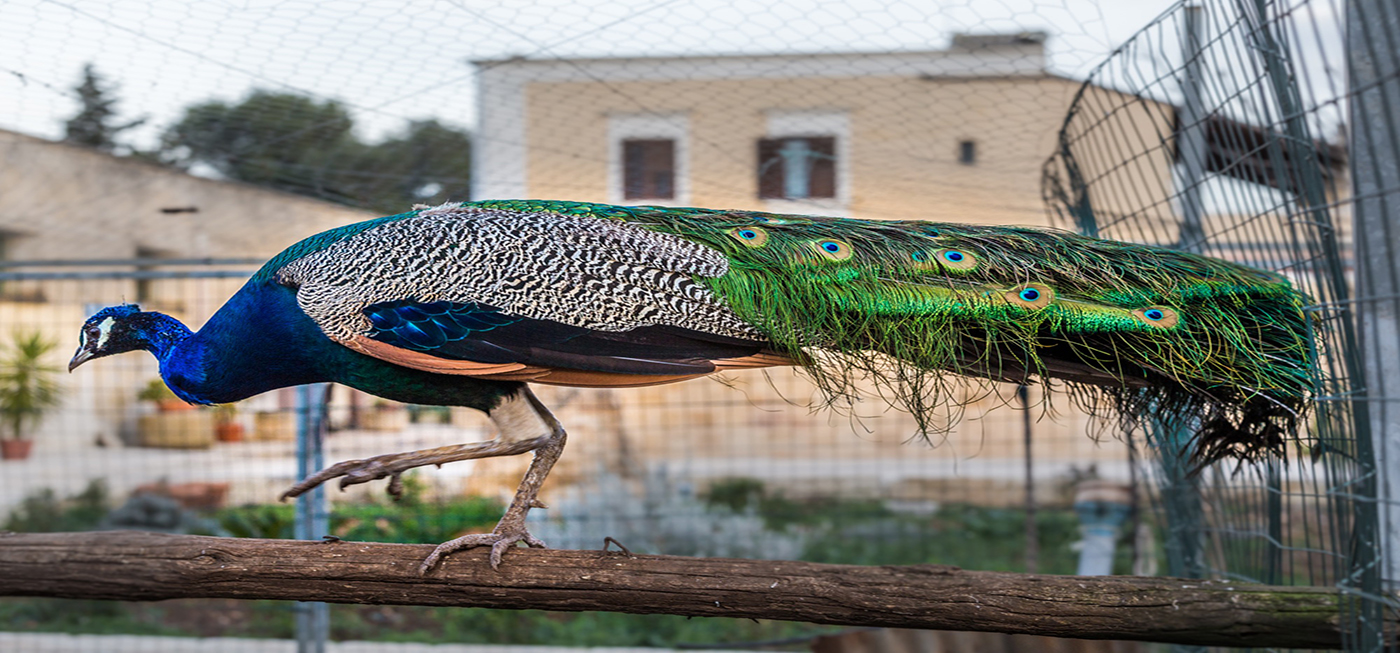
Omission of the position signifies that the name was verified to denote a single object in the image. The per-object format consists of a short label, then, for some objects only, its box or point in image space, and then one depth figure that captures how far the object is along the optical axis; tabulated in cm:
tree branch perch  259
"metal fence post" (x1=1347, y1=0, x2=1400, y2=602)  225
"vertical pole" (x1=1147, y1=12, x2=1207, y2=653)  321
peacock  248
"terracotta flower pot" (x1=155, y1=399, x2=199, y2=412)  618
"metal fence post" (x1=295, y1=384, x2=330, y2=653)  462
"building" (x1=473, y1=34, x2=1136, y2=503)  440
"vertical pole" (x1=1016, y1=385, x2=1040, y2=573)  497
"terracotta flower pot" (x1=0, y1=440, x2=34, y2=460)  679
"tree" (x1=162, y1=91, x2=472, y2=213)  471
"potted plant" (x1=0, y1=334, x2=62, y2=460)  684
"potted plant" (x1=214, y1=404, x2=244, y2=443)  556
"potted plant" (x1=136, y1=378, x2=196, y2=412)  590
